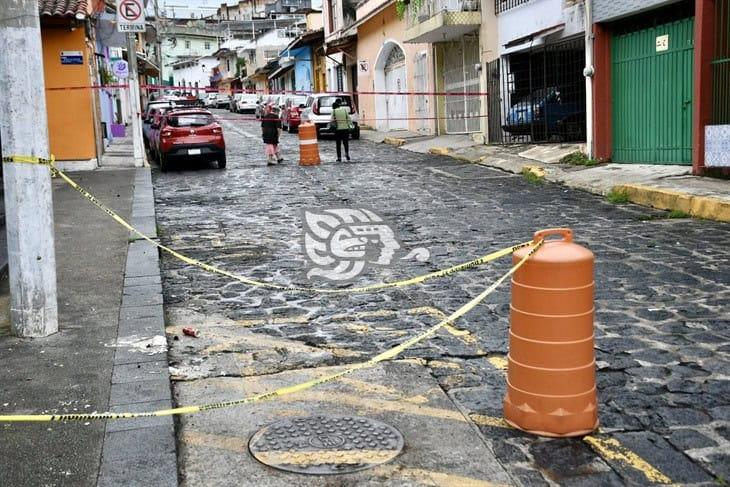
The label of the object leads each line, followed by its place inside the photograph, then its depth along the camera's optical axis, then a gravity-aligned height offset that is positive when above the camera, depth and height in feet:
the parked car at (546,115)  62.68 +1.13
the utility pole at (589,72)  51.78 +3.51
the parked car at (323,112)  98.12 +3.32
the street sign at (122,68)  76.59 +7.47
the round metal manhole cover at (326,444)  12.43 -4.96
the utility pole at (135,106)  63.72 +3.19
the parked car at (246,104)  184.03 +8.50
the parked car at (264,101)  132.01 +6.77
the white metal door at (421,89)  95.91 +5.46
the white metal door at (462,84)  82.07 +5.16
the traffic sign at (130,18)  59.88 +9.55
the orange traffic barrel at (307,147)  64.64 -0.64
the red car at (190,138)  63.26 +0.47
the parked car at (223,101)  220.62 +11.41
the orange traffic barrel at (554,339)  12.60 -3.34
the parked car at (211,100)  229.25 +12.61
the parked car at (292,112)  111.04 +3.91
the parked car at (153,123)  72.59 +2.40
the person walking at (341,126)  65.41 +0.95
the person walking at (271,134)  64.34 +0.50
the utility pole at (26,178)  18.28 -0.64
